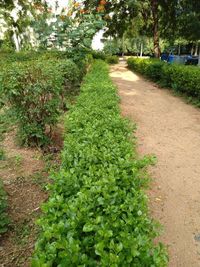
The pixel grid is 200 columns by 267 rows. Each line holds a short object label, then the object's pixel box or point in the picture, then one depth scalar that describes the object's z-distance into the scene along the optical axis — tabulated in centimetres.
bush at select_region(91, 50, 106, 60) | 1953
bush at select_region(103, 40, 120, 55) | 2473
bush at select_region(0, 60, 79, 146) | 322
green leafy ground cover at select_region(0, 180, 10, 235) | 211
